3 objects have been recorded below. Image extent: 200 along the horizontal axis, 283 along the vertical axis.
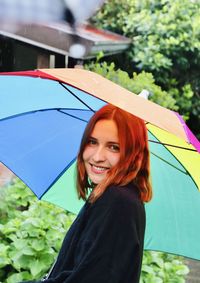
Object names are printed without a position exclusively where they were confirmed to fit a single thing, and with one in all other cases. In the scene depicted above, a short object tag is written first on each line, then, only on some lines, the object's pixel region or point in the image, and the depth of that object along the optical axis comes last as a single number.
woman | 1.58
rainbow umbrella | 2.18
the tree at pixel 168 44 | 9.74
